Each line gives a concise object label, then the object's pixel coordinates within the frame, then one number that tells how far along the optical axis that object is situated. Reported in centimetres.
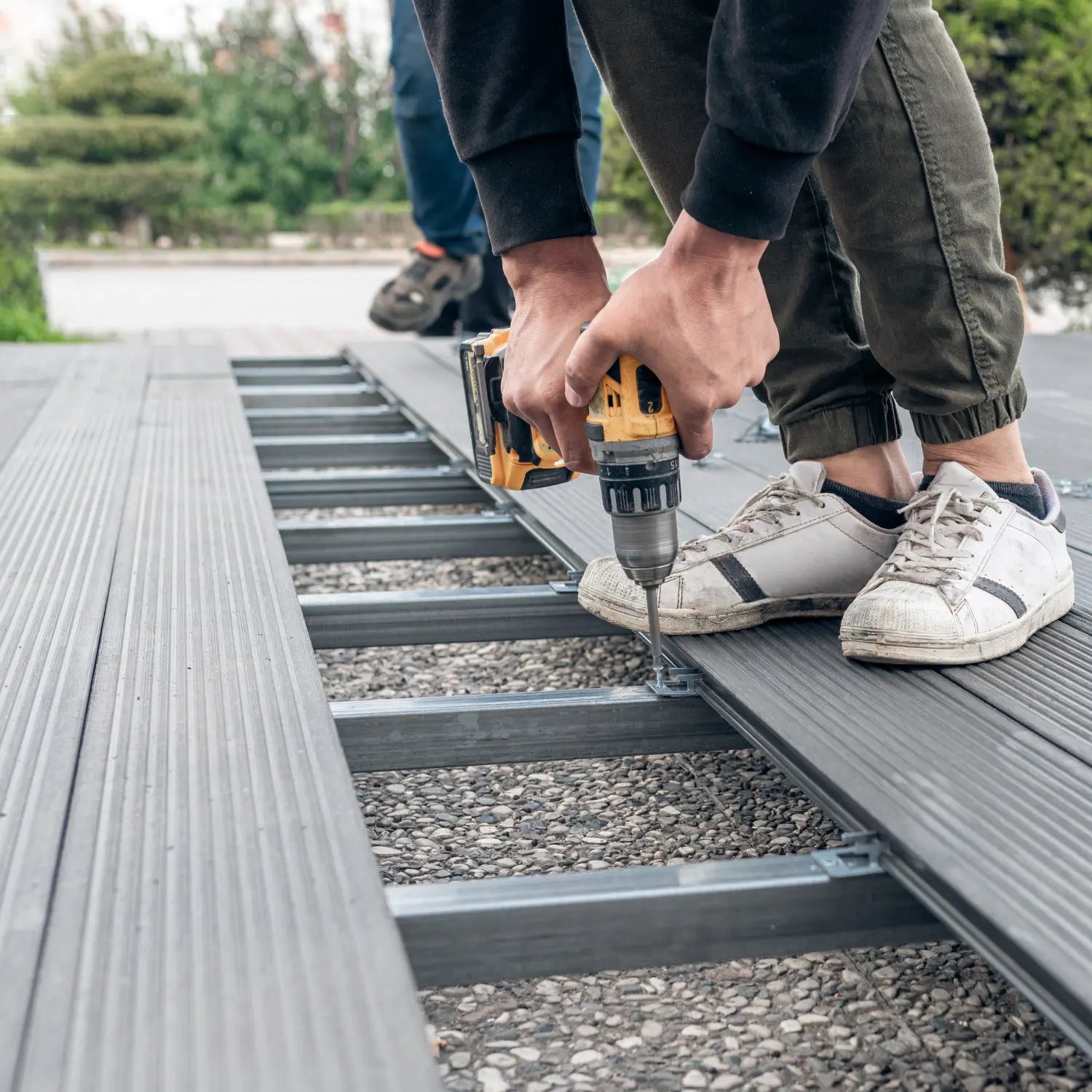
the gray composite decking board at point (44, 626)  95
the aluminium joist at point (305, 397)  383
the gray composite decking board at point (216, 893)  78
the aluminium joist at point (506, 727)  140
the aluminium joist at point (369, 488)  273
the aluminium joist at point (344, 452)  313
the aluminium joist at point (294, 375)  428
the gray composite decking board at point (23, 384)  305
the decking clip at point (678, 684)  148
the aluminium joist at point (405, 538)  230
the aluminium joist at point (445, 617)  183
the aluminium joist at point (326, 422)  348
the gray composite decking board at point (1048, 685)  127
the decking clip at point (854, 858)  104
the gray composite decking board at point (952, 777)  92
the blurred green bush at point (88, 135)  1664
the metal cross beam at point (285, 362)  454
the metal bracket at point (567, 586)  189
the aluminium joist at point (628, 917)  97
